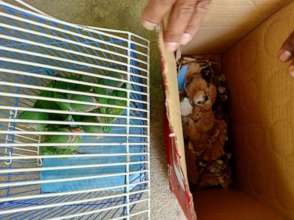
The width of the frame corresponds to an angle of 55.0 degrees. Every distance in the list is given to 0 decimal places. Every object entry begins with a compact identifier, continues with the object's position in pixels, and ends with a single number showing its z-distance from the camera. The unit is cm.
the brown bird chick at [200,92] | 106
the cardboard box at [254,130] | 73
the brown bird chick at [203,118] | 107
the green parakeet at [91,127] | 65
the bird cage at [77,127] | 61
